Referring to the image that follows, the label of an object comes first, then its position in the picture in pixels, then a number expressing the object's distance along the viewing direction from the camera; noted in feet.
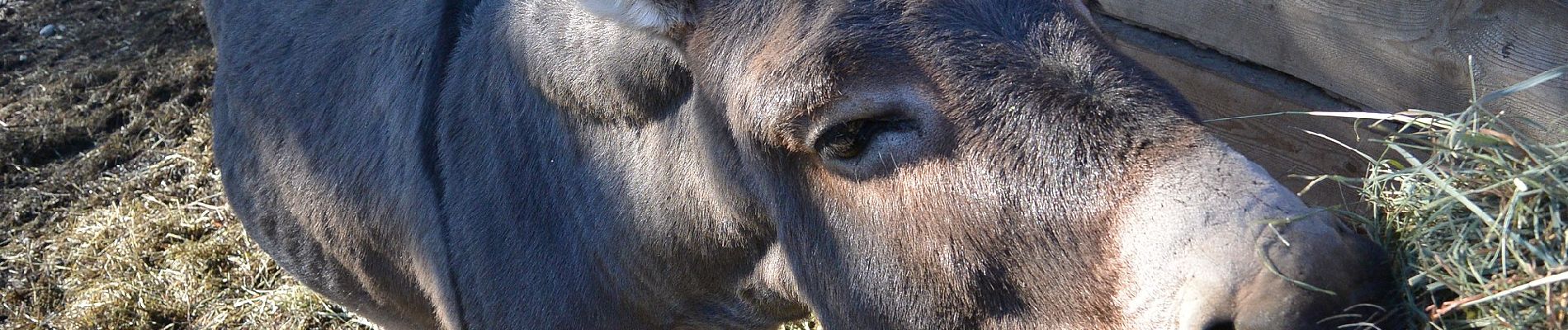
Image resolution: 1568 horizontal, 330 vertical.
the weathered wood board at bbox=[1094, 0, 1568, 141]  8.10
